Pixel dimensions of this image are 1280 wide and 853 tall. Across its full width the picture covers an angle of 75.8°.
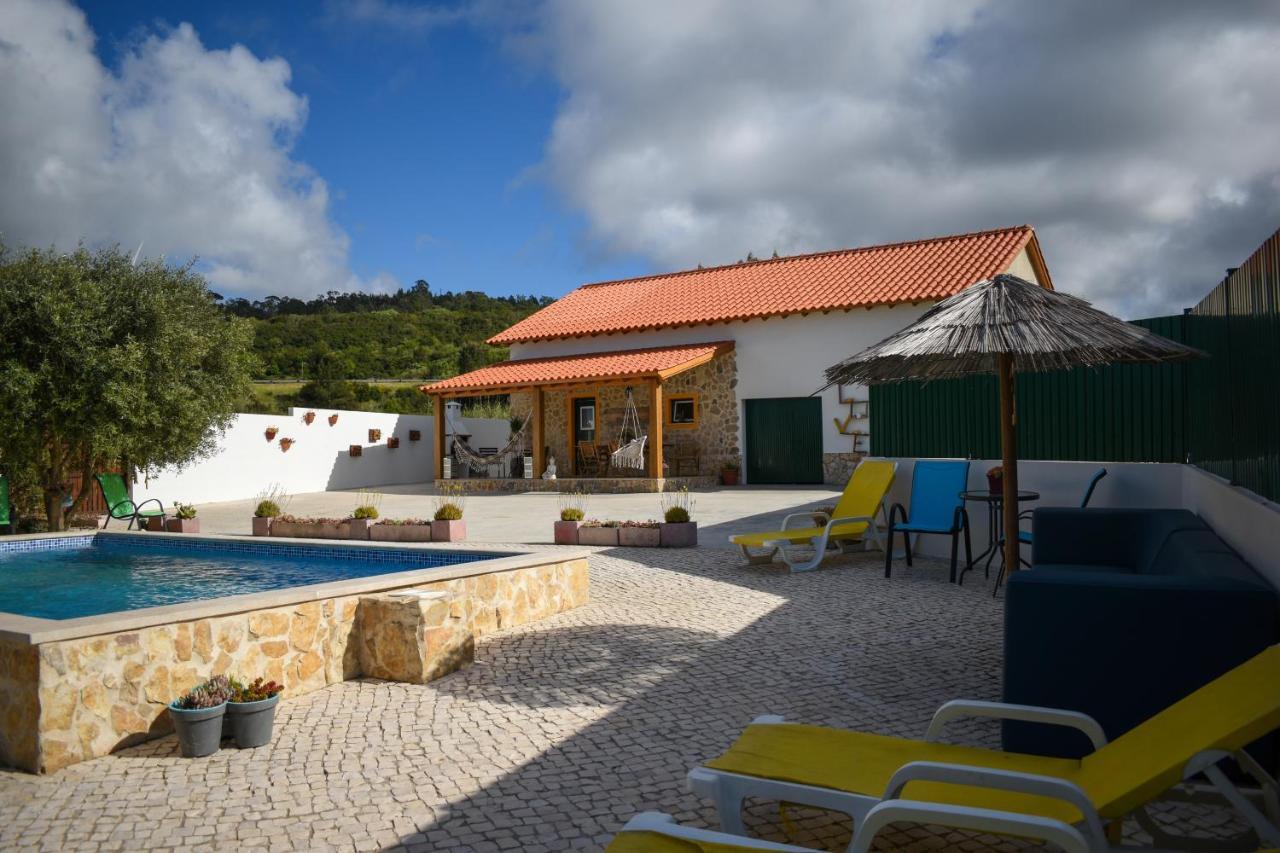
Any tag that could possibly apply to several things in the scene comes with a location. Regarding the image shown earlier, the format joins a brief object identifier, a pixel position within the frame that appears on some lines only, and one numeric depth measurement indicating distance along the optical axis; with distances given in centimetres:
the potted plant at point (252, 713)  369
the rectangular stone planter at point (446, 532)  1055
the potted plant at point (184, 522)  1217
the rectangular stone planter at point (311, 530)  1128
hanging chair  1770
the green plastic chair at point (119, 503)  1223
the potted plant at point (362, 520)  1109
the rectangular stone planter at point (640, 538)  968
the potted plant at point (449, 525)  1055
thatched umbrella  454
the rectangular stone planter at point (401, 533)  1071
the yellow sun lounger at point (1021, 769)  195
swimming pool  727
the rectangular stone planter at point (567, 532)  996
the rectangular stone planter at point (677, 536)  957
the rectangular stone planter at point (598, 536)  993
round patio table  672
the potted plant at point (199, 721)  360
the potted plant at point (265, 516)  1155
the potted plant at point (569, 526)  997
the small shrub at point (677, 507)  960
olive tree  1098
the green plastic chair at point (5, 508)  1153
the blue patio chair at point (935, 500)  728
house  1780
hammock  2017
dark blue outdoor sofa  288
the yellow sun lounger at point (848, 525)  774
